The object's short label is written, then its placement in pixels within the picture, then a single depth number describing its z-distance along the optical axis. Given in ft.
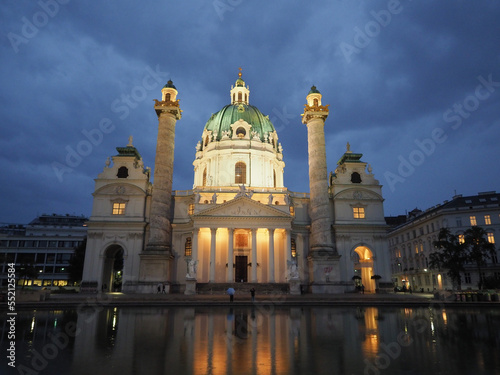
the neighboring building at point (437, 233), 173.68
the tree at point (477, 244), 143.31
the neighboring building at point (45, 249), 264.11
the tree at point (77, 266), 188.14
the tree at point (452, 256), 145.48
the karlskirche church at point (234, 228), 137.80
